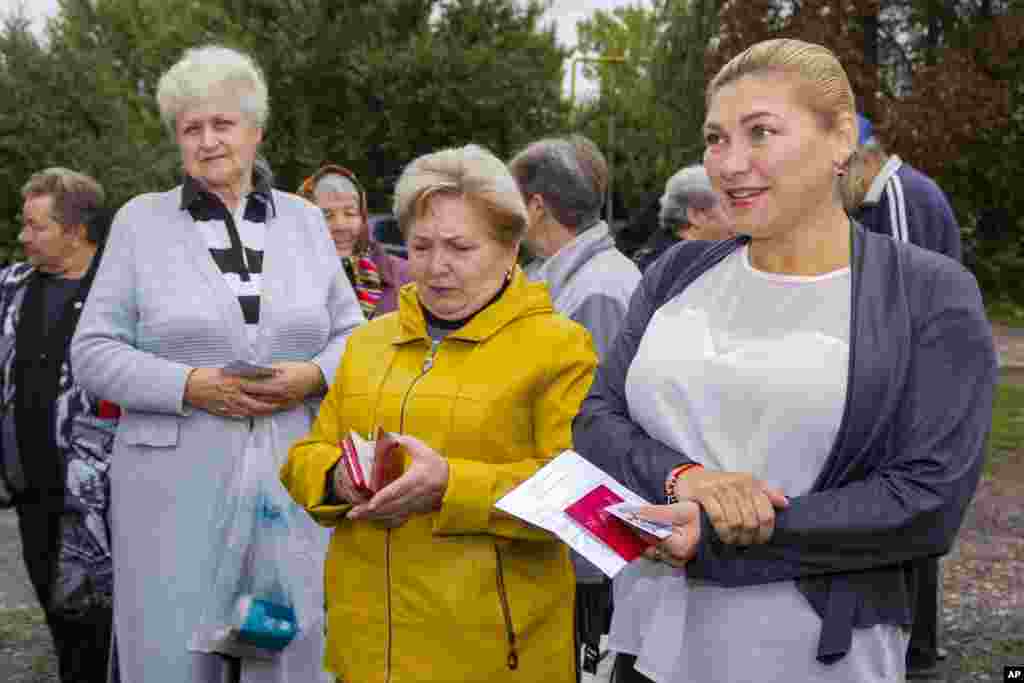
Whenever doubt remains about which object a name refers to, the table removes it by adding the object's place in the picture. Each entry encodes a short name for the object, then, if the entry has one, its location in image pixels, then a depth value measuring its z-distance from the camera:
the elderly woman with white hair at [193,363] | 3.57
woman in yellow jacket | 2.90
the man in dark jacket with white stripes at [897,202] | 4.61
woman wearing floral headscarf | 6.01
